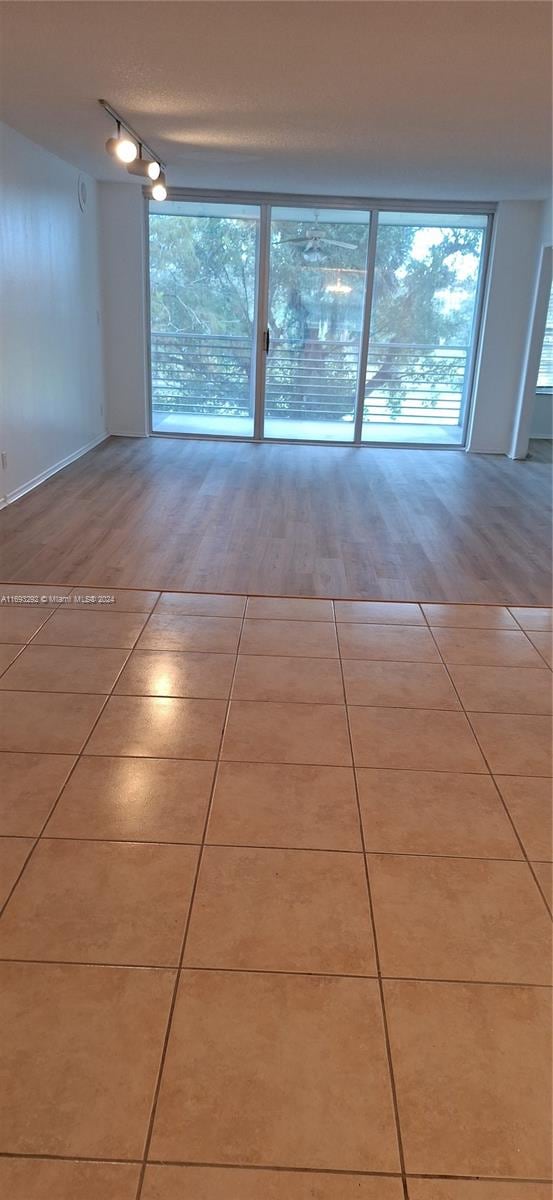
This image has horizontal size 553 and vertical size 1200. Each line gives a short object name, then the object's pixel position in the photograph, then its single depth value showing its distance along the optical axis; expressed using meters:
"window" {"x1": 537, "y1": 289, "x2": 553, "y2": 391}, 8.99
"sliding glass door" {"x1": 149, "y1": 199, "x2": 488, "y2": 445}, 7.27
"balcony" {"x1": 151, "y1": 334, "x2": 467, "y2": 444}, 7.67
